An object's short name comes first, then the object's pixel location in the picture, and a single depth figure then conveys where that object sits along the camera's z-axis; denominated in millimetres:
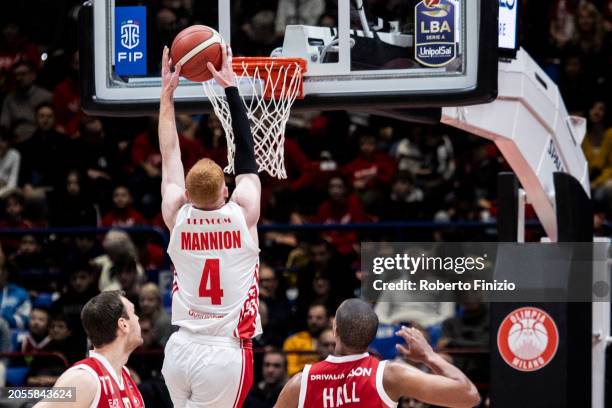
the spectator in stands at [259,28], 13531
